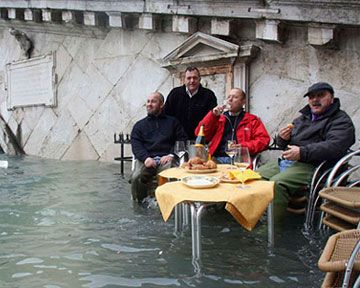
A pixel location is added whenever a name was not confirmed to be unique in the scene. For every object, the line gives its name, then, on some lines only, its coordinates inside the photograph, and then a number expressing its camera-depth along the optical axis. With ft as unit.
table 10.59
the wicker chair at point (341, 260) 6.92
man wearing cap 13.73
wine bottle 14.08
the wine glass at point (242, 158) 12.42
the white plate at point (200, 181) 11.12
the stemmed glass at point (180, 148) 14.60
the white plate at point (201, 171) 12.74
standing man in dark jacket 18.80
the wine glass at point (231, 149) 12.77
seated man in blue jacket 17.87
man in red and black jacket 16.56
